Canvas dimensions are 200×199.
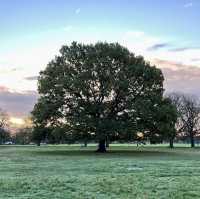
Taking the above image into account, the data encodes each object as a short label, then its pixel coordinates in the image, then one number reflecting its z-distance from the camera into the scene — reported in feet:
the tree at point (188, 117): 211.71
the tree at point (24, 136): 328.43
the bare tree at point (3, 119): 281.30
